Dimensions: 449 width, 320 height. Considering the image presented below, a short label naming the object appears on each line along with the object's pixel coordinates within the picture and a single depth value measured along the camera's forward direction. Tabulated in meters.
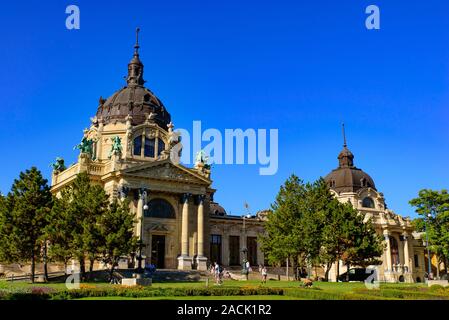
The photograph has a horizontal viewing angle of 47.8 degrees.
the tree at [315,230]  55.84
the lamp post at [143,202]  41.56
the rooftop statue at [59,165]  72.11
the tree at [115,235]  44.91
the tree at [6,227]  45.72
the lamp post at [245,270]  59.38
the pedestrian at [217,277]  46.17
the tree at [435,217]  74.62
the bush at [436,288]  36.00
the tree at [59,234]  45.25
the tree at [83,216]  44.91
